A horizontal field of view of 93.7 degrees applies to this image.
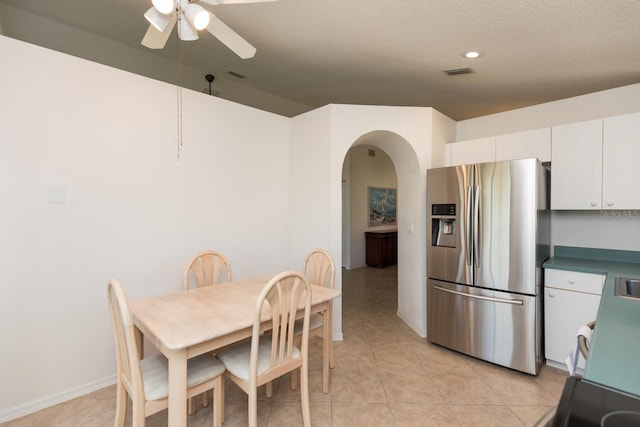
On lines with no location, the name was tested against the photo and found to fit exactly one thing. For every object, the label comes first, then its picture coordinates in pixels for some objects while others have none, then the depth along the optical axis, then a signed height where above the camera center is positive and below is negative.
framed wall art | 7.17 +0.15
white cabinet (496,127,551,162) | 2.85 +0.66
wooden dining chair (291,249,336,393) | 2.25 -0.85
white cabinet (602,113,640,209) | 2.45 +0.41
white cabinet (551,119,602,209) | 2.60 +0.41
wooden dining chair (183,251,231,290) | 2.49 -0.48
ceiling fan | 1.61 +1.09
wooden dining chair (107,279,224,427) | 1.38 -0.87
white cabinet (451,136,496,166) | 3.17 +0.66
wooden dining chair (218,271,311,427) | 1.62 -0.86
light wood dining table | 1.42 -0.61
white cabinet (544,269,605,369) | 2.39 -0.78
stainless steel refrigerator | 2.45 -0.42
